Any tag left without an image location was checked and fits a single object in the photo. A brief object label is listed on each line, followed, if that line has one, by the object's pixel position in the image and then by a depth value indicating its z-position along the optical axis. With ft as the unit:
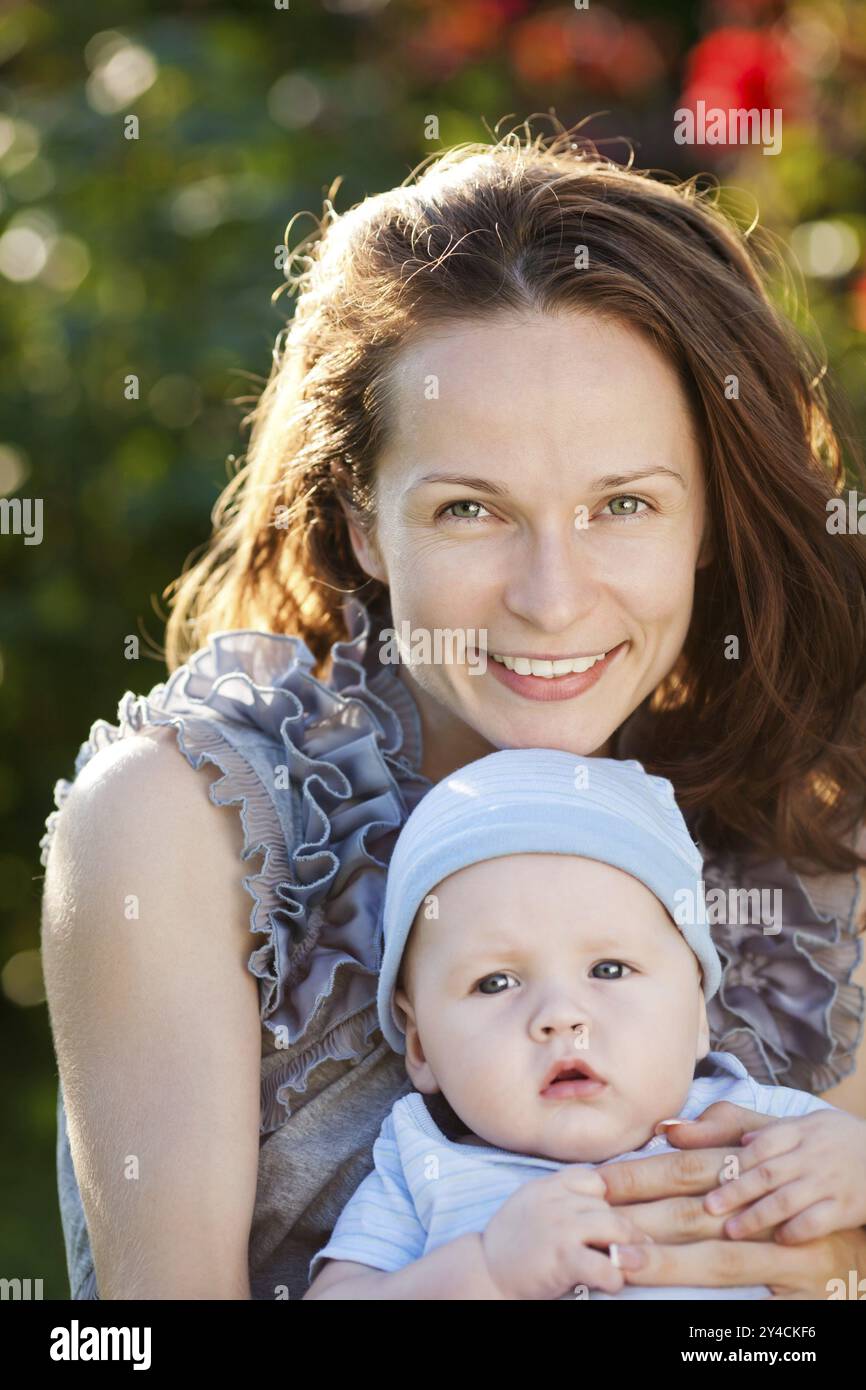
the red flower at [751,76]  5.36
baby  3.36
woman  3.56
